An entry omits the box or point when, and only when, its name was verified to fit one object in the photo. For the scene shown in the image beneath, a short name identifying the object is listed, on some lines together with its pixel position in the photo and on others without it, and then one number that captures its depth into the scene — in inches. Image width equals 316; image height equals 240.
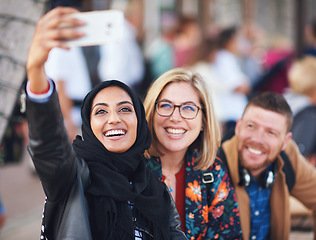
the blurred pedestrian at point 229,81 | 257.6
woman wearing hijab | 69.1
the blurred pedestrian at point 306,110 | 176.7
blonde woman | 103.7
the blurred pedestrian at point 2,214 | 135.9
